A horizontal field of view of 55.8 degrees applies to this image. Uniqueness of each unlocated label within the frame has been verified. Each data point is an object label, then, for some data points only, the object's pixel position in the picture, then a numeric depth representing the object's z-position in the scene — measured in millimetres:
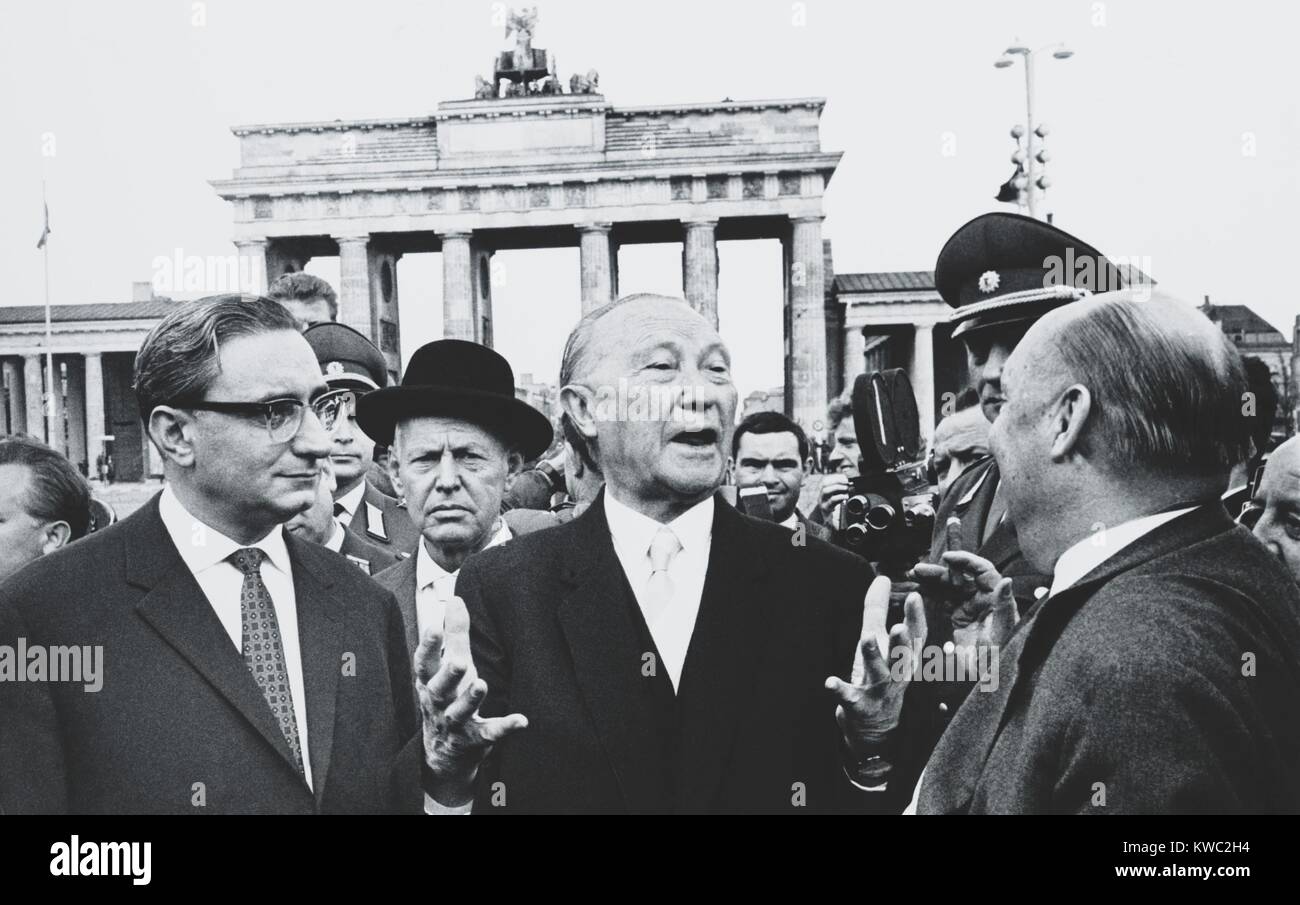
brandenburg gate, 40594
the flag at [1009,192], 13821
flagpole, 33306
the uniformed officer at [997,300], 3816
